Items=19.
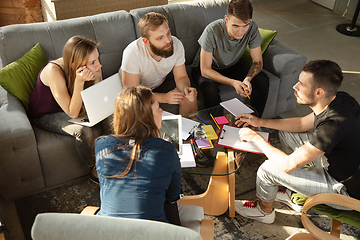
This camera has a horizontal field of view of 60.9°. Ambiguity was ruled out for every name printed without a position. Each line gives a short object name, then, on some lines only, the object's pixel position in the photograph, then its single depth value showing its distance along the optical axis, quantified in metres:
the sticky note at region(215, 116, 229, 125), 2.17
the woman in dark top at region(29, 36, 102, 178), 2.05
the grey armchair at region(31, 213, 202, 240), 0.96
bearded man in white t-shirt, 2.28
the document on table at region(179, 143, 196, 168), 1.82
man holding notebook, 1.61
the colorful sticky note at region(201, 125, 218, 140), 2.03
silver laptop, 2.00
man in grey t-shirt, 2.55
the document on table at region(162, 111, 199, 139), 2.01
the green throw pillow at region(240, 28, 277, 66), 2.81
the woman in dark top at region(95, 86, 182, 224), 1.26
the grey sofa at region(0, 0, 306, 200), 2.02
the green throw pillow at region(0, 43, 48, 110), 2.17
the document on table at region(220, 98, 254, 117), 2.25
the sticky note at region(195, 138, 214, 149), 1.96
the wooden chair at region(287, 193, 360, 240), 1.54
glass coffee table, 1.83
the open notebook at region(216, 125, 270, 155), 1.93
